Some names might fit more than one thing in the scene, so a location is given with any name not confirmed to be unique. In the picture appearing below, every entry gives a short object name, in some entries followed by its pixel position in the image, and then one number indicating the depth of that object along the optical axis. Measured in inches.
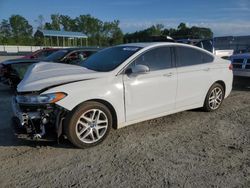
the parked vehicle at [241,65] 244.1
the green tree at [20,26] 2534.5
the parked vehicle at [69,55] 270.1
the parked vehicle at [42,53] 401.5
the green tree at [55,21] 2554.4
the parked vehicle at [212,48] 415.8
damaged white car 112.2
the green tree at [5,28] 2445.1
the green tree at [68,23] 2645.2
